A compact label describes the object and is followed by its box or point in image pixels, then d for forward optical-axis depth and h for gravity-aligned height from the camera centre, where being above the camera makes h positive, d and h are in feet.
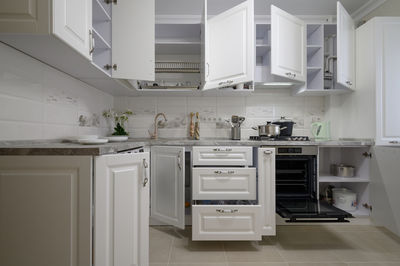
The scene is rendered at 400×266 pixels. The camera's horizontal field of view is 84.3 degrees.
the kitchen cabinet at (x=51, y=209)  2.93 -1.03
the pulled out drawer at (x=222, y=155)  6.00 -0.59
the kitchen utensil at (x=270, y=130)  7.20 +0.12
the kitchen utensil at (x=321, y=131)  7.98 +0.10
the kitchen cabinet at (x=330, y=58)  6.91 +2.63
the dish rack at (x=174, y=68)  8.45 +2.50
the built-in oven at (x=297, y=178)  6.16 -1.35
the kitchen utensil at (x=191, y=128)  8.38 +0.20
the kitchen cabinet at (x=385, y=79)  6.63 +1.65
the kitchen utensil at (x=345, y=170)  7.39 -1.24
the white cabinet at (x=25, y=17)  3.08 +1.62
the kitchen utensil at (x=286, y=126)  7.72 +0.23
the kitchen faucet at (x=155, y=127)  8.27 +0.21
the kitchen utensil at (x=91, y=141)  3.98 -0.15
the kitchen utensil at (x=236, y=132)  7.94 +0.05
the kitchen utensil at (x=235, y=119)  7.87 +0.52
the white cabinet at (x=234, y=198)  5.59 -1.72
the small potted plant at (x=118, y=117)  7.29 +0.56
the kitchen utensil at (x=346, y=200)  7.32 -2.21
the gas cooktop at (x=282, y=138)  6.87 -0.14
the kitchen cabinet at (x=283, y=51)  6.70 +2.68
